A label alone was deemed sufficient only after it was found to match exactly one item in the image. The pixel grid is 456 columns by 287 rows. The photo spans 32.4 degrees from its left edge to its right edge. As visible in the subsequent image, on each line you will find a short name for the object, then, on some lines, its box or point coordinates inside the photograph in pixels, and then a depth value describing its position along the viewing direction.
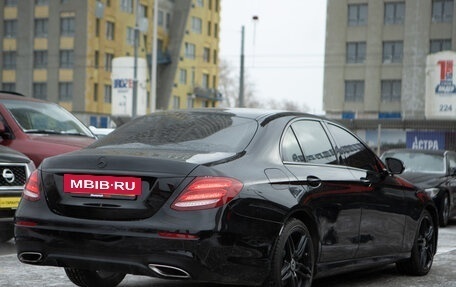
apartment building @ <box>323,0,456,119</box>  59.38
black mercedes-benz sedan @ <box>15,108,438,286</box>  4.84
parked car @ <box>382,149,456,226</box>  13.95
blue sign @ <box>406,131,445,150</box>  32.84
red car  9.68
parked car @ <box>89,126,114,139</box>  16.74
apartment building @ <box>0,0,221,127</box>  68.62
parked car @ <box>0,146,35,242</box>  8.18
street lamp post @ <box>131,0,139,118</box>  39.85
